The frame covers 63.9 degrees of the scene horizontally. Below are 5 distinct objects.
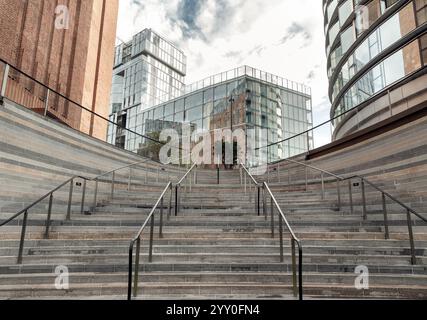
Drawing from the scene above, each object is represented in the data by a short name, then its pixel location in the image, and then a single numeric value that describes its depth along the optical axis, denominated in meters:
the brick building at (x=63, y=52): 12.84
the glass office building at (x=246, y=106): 39.31
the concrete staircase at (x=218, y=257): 5.26
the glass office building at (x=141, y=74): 61.75
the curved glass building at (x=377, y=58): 12.96
